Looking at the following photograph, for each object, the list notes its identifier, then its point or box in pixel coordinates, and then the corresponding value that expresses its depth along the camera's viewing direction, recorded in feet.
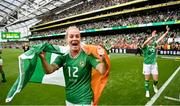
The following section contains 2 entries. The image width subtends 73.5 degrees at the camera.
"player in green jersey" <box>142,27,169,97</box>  14.67
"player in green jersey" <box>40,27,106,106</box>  6.29
